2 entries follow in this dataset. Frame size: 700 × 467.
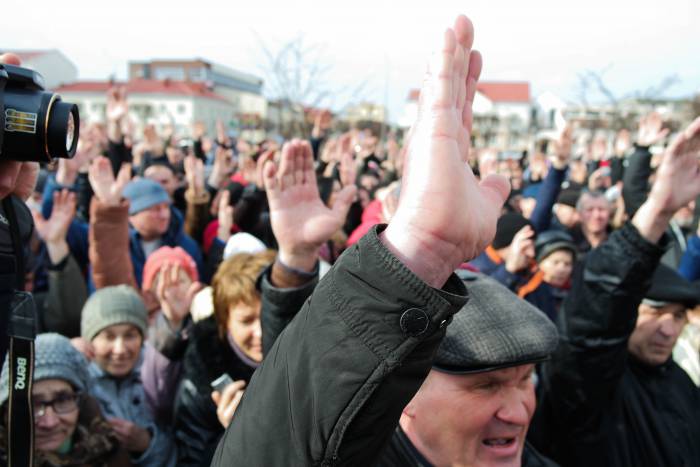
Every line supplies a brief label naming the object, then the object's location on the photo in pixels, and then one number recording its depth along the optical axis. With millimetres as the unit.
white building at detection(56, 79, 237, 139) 66750
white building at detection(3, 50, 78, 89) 61022
